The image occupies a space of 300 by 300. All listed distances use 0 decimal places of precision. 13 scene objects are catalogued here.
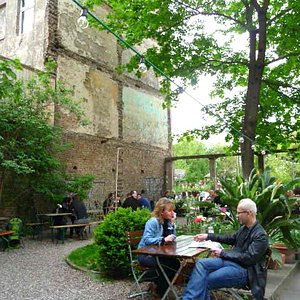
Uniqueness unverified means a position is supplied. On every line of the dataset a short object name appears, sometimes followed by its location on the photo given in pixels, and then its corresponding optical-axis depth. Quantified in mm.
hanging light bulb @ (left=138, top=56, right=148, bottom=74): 5638
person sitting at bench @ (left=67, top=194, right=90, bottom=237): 11250
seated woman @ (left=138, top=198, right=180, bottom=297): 4625
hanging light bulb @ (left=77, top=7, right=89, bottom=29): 4227
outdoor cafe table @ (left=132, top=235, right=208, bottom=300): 3973
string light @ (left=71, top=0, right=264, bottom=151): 4223
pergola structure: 20234
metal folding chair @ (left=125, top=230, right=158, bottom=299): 4766
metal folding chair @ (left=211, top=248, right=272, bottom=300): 3990
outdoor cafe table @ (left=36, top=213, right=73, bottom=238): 11098
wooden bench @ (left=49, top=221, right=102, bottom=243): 10570
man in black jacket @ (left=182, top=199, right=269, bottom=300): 3801
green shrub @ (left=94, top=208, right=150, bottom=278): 6046
